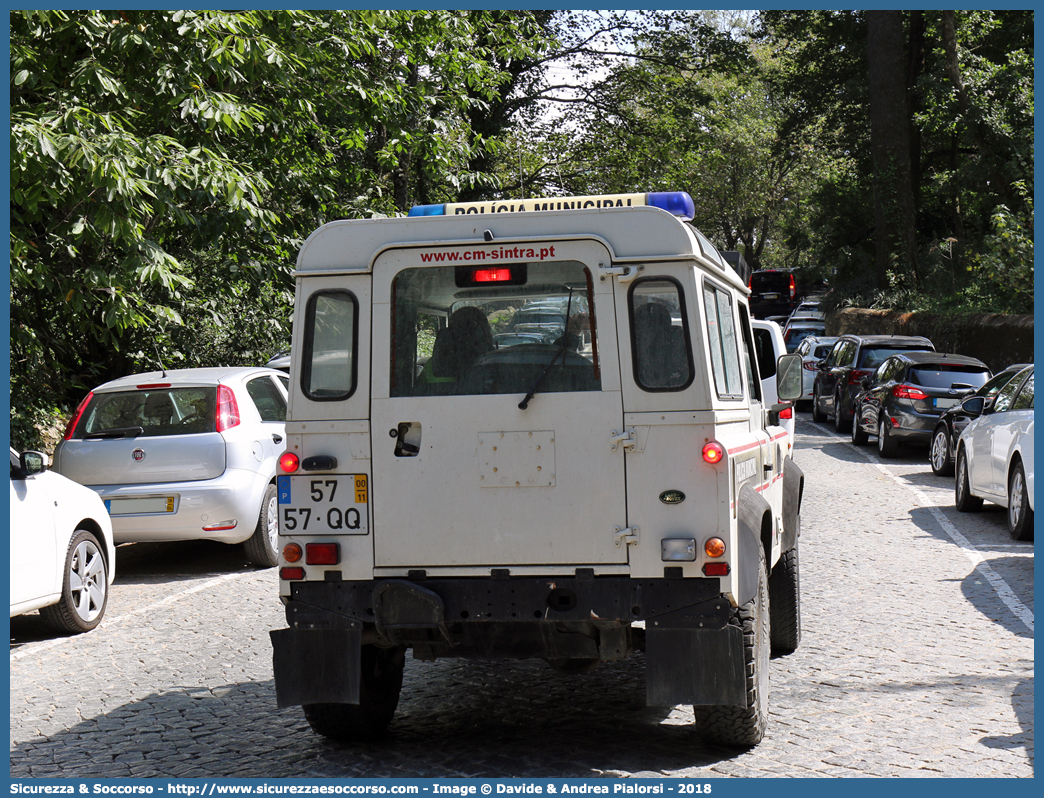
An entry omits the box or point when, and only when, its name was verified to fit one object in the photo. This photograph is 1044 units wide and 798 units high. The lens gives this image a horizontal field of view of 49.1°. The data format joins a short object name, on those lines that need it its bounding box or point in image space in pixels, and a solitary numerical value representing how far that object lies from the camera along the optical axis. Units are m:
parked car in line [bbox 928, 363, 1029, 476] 13.84
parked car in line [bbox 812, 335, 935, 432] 20.73
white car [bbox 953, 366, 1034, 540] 10.55
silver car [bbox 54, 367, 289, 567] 9.67
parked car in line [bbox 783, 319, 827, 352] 34.47
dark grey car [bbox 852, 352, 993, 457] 16.95
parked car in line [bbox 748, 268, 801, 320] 54.47
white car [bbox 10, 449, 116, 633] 7.31
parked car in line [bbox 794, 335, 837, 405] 25.47
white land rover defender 4.82
